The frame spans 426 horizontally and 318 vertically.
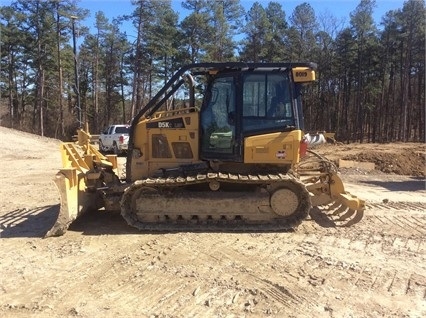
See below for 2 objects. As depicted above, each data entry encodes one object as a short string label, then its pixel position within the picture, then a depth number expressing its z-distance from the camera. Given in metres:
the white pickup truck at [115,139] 24.05
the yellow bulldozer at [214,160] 7.25
